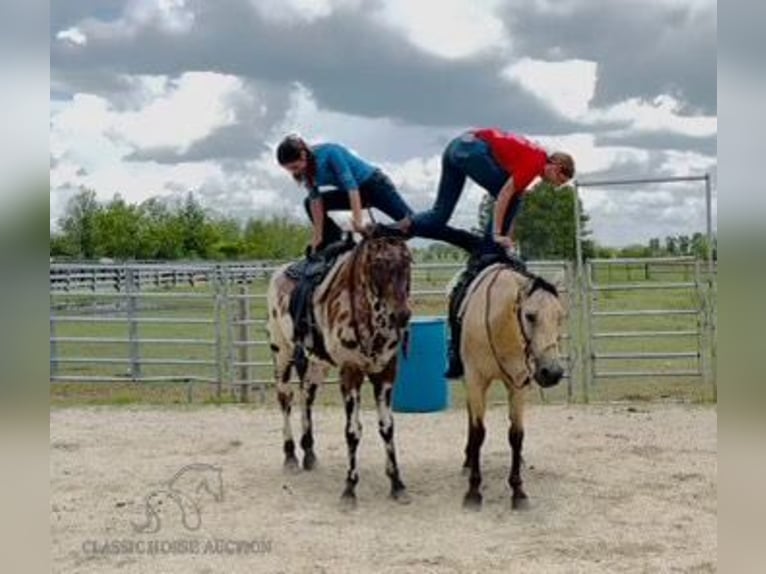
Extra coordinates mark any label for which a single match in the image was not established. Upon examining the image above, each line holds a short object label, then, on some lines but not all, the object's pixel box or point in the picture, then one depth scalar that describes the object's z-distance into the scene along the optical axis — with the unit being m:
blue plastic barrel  7.19
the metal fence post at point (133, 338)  9.27
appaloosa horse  4.41
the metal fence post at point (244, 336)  8.82
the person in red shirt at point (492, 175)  4.71
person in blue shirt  4.86
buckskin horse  4.09
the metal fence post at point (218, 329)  8.90
